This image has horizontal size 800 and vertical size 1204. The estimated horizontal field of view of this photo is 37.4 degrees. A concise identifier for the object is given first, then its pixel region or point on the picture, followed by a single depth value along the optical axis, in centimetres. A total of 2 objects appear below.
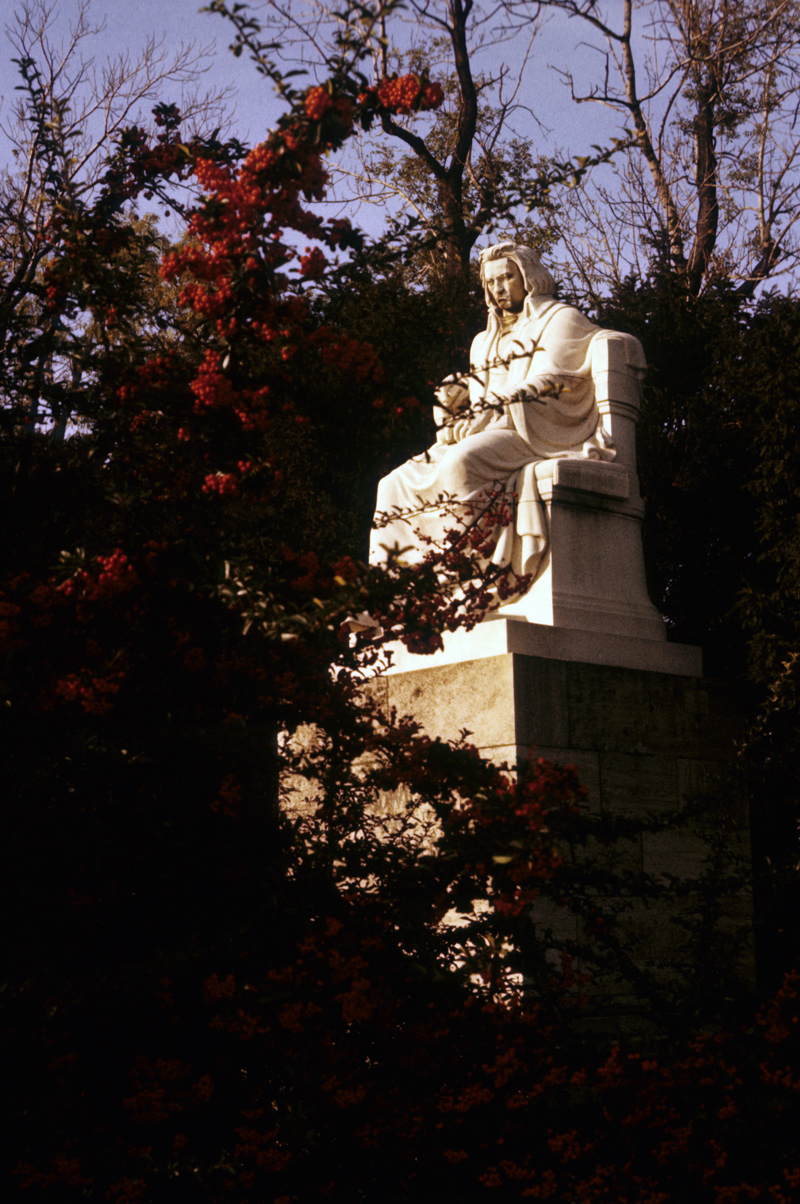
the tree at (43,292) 290
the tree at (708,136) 1173
